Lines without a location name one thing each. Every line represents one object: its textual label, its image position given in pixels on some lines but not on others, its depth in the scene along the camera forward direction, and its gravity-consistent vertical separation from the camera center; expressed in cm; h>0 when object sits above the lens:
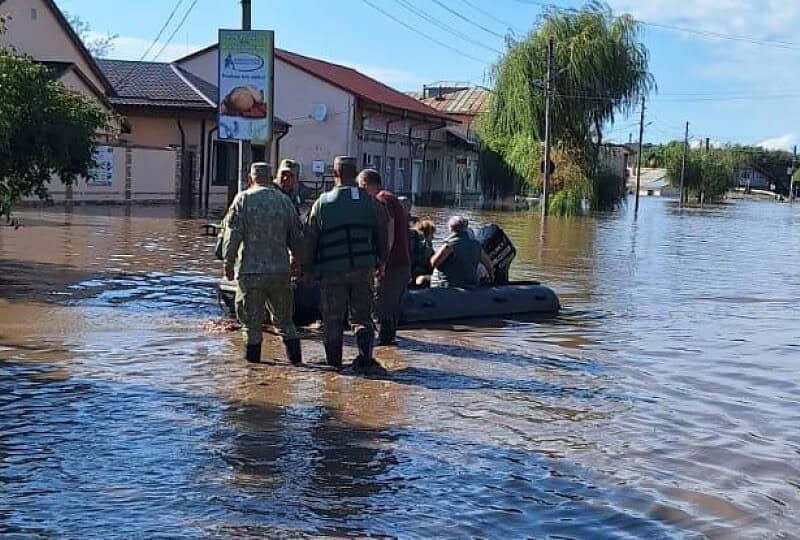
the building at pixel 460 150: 6581 +186
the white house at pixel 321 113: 4903 +288
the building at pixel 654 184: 10884 +44
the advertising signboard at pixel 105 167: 3494 +1
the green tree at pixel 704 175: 8719 +119
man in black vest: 915 -62
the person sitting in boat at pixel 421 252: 1332 -88
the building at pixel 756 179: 14100 +175
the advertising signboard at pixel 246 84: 1596 +128
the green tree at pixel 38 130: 1327 +43
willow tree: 4612 +435
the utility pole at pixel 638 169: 5351 +119
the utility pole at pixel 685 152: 8406 +287
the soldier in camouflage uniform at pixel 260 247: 905 -60
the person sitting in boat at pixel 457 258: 1275 -90
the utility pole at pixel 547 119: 4216 +252
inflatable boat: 1158 -140
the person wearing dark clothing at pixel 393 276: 1034 -93
